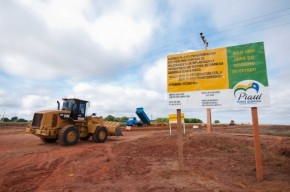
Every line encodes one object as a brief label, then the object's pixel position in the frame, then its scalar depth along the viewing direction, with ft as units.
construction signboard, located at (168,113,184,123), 65.65
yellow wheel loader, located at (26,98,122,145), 50.42
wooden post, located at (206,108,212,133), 64.98
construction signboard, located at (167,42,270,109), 24.07
